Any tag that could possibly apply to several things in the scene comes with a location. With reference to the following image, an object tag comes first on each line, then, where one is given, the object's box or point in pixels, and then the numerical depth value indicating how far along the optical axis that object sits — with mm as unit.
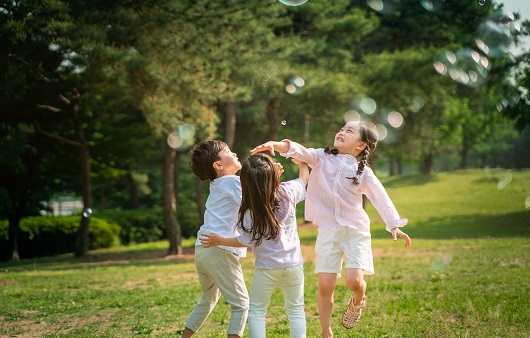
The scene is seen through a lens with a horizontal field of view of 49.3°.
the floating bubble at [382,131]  22547
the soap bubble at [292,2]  9117
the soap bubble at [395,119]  22375
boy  3916
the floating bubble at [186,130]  13891
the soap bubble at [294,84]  18078
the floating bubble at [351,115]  20073
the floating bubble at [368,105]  20672
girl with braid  4176
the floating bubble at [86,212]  15332
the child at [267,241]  3654
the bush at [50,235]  18969
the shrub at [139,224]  23500
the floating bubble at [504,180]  36856
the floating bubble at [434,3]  11615
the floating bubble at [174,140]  15177
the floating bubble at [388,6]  25367
